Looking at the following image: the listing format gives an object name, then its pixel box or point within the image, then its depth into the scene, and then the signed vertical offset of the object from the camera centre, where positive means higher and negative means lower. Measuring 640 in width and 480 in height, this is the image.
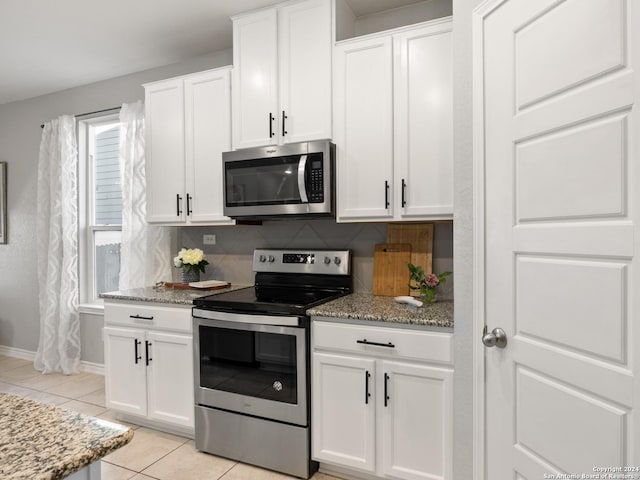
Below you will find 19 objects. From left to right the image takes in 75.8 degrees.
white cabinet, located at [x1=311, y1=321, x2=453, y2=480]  1.90 -0.82
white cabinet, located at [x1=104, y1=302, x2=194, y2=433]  2.54 -0.83
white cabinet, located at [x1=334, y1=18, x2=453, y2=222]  2.16 +0.59
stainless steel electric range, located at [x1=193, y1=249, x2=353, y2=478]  2.15 -0.79
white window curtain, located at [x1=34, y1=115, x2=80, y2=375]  3.85 -0.07
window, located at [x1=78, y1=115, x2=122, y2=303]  3.87 +0.26
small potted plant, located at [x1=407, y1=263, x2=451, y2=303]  2.19 -0.26
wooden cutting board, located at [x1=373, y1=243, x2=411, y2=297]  2.52 -0.23
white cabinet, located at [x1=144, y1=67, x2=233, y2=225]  2.78 +0.62
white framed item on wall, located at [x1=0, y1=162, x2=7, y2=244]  4.41 +0.36
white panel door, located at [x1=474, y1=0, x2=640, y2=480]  1.07 +0.00
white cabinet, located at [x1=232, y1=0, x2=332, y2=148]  2.43 +0.98
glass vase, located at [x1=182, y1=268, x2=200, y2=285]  3.04 -0.31
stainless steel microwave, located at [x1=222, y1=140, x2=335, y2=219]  2.38 +0.32
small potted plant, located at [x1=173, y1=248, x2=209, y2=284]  2.99 -0.22
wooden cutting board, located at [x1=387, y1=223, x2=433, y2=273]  2.49 -0.04
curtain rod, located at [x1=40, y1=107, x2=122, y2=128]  3.71 +1.13
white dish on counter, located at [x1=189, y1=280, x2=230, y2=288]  2.86 -0.36
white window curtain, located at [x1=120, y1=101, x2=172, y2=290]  3.34 +0.06
